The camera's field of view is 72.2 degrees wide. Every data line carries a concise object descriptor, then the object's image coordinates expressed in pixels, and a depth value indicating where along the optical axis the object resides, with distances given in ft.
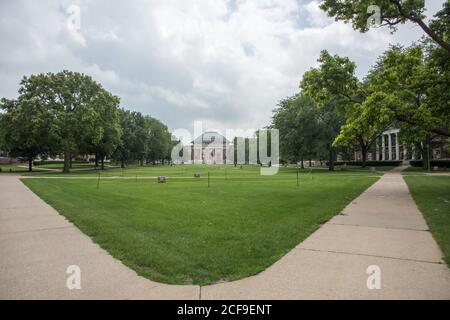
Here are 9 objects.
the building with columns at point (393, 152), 208.08
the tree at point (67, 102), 129.83
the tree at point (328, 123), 144.97
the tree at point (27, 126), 123.75
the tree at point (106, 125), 146.30
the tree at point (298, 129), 146.10
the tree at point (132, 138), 215.72
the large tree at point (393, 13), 48.42
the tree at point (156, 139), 290.97
